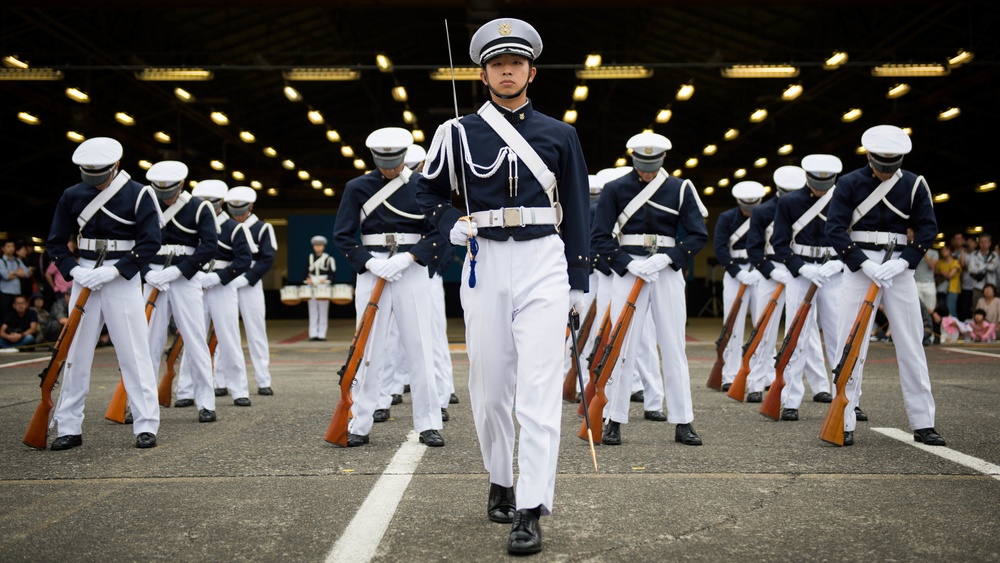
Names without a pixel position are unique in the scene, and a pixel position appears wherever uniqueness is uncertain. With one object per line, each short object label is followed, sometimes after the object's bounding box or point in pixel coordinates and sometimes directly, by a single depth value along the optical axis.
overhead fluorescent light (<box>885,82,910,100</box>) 26.70
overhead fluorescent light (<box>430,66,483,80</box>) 22.70
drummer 23.88
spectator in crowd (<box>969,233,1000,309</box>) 21.59
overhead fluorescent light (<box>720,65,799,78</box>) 22.67
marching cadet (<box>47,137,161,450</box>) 7.55
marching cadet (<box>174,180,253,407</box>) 10.40
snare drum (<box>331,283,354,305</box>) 22.98
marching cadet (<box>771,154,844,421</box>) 9.64
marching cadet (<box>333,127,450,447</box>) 7.59
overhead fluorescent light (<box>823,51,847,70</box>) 22.28
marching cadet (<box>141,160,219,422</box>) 9.23
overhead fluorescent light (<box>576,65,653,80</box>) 23.03
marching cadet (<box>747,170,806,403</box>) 10.73
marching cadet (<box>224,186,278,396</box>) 11.66
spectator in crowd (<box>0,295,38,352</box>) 19.94
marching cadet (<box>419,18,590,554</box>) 4.73
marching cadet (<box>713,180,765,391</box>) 12.05
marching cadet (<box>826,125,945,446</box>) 7.37
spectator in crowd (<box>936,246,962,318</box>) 21.36
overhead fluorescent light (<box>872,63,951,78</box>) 22.58
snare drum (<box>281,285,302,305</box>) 22.00
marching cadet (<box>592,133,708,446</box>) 7.65
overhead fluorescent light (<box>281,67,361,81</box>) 22.80
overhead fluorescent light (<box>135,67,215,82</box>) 22.37
